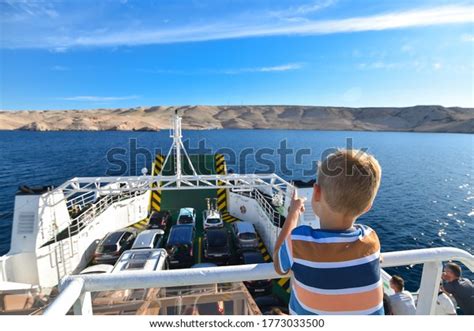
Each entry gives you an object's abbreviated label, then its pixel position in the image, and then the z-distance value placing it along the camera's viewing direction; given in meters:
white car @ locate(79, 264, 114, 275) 9.88
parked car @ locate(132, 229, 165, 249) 12.34
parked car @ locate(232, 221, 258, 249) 12.85
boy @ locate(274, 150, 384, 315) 1.62
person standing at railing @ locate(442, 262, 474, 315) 4.82
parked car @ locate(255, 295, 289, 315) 9.24
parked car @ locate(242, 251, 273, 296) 9.91
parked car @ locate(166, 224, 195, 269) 11.82
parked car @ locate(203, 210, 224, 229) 15.26
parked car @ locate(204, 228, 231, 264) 11.96
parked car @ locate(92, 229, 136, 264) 11.95
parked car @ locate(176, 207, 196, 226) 15.86
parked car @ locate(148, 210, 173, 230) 15.80
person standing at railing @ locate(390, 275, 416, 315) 3.94
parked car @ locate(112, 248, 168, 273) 9.93
